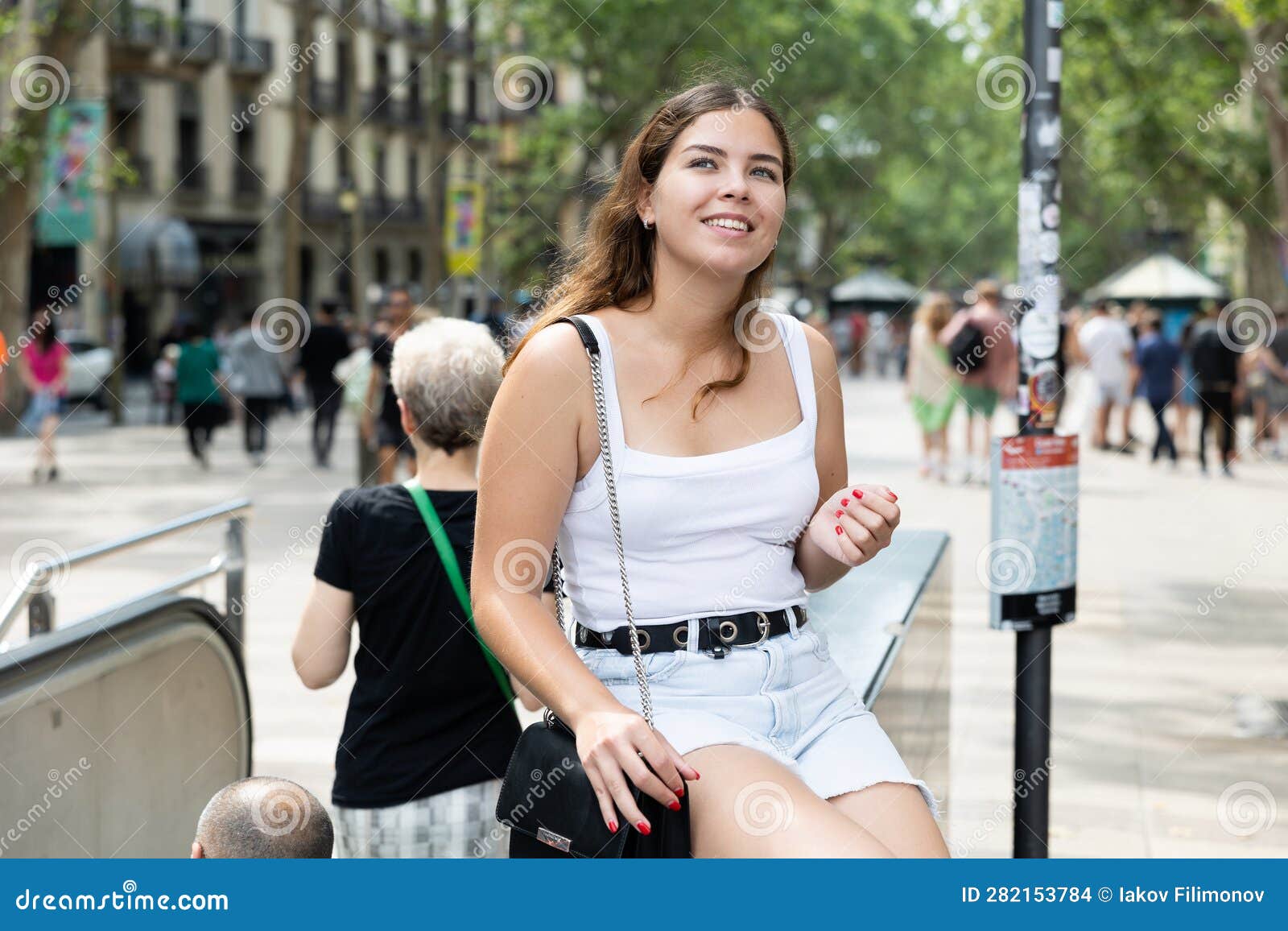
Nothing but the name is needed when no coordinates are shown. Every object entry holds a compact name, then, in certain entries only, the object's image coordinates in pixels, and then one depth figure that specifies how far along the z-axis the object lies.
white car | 27.42
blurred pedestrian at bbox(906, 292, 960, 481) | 16.17
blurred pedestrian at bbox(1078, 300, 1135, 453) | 19.62
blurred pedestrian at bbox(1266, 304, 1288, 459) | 18.72
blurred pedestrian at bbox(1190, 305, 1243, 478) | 17.73
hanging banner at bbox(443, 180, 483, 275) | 22.30
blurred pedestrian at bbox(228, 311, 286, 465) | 18.45
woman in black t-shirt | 3.20
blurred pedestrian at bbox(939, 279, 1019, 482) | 15.62
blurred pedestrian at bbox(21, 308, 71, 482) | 16.70
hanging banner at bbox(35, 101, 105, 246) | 22.77
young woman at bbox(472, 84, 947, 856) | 2.07
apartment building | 38.72
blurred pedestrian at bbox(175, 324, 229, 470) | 18.52
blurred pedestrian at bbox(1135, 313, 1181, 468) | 18.59
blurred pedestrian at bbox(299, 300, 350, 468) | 17.64
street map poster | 4.34
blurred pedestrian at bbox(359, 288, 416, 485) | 11.30
